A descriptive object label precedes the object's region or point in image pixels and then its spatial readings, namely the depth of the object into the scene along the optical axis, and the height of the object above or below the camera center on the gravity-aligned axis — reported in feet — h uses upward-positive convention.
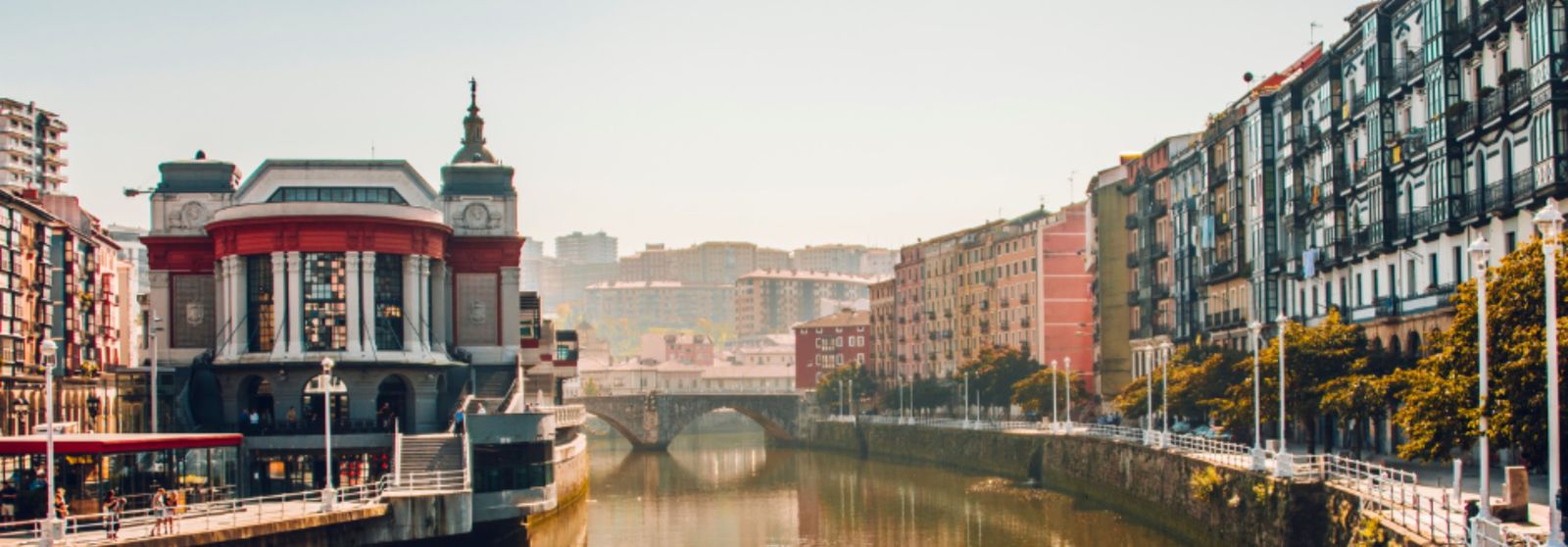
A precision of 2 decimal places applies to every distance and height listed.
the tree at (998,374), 458.91 -7.46
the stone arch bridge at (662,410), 559.38 -19.07
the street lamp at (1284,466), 185.98 -13.21
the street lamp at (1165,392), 259.23 -7.81
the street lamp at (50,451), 143.74 -7.64
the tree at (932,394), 503.20 -13.51
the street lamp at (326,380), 198.46 -2.77
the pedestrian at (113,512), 150.61 -13.95
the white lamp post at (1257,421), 199.31 -9.54
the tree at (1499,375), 127.95 -2.86
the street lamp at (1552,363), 103.86 -1.49
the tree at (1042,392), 400.67 -10.76
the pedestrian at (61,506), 160.35 -13.39
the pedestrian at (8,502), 168.25 -13.60
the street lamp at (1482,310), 115.79 +2.03
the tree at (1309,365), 222.89 -2.94
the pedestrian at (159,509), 156.04 -13.79
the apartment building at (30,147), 545.44 +68.74
